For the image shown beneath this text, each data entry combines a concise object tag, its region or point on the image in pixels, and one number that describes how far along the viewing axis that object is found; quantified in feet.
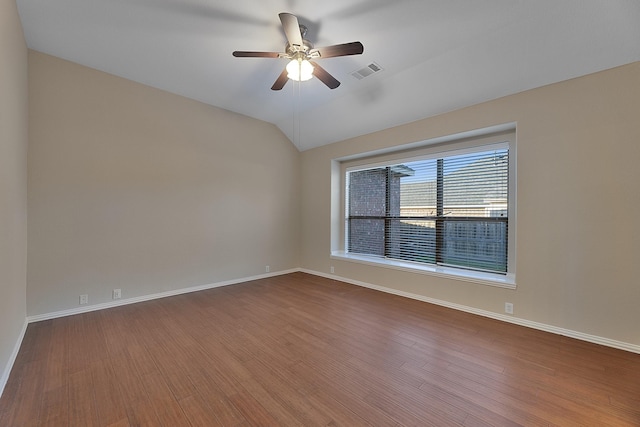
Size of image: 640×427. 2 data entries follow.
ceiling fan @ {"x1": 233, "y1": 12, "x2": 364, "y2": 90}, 7.27
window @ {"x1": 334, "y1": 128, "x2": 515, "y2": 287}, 11.54
